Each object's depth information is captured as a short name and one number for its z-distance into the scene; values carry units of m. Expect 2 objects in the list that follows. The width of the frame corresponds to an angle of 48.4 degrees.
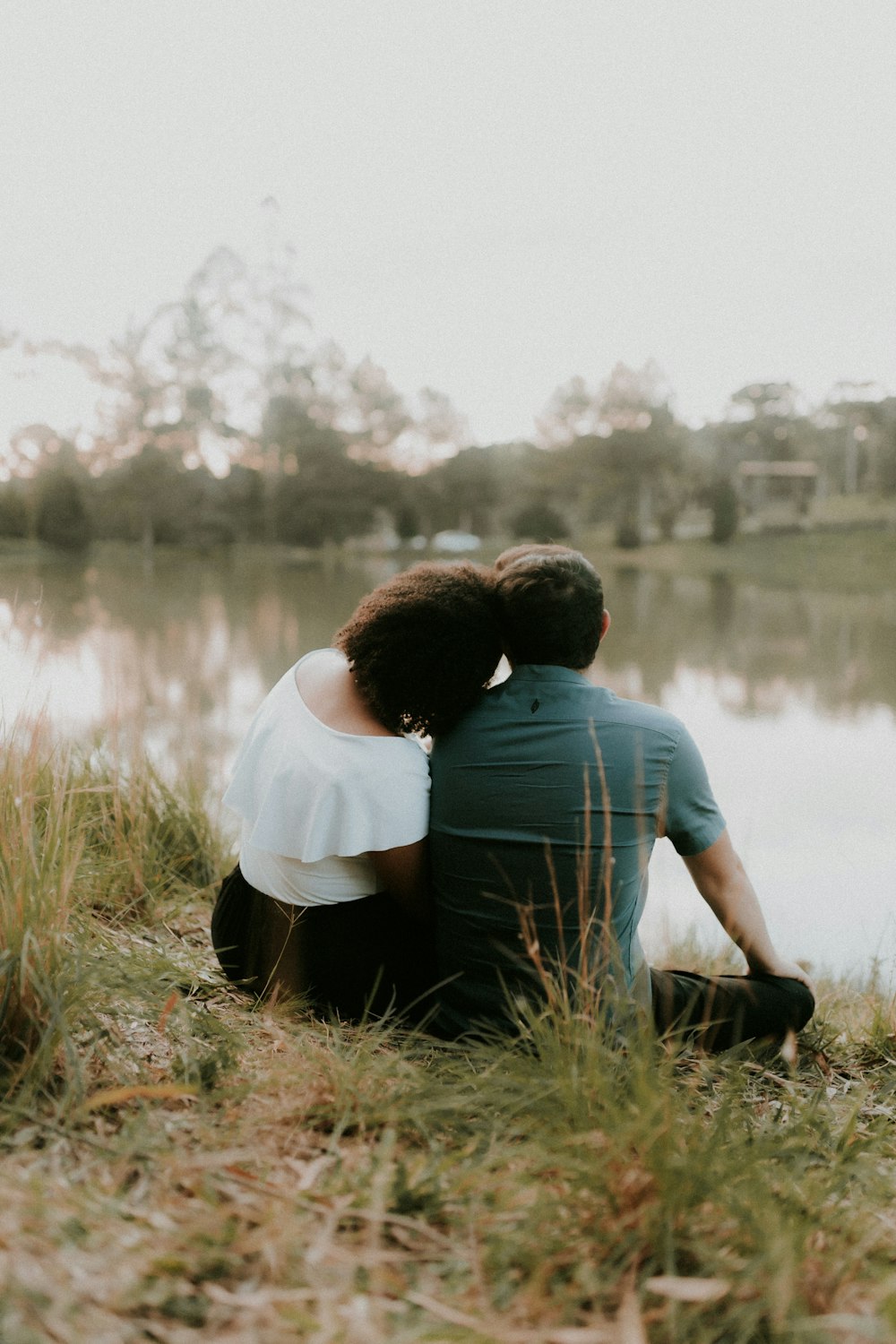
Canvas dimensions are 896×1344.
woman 1.72
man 1.65
